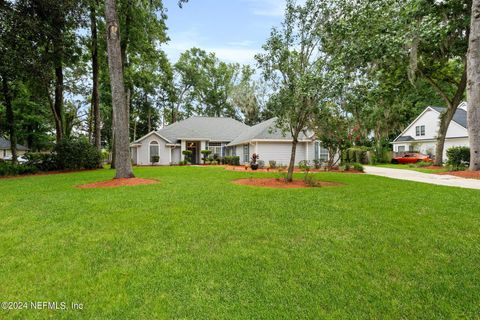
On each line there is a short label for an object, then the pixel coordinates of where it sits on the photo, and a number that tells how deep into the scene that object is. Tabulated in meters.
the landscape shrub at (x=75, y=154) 16.66
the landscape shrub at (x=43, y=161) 16.12
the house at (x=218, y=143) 20.12
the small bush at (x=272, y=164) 18.43
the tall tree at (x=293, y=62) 9.23
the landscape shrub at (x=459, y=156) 15.76
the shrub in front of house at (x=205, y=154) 25.23
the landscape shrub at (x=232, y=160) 23.12
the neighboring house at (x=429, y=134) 23.86
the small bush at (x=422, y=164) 18.57
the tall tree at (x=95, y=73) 17.23
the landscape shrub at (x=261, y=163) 19.31
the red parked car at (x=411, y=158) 25.03
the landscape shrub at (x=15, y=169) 14.13
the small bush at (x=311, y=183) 9.12
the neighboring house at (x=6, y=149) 37.83
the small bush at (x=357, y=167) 15.67
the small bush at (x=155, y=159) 25.02
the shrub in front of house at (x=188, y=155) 25.22
